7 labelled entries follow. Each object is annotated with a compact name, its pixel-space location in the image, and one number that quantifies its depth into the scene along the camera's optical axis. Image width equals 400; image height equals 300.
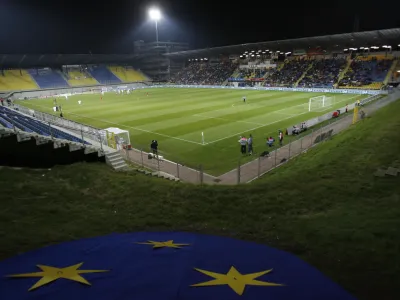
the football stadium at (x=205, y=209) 6.21
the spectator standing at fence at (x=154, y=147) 21.14
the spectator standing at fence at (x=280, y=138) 22.62
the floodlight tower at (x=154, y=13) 85.56
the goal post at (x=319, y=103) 39.02
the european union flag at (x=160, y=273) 5.69
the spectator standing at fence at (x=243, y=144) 21.33
